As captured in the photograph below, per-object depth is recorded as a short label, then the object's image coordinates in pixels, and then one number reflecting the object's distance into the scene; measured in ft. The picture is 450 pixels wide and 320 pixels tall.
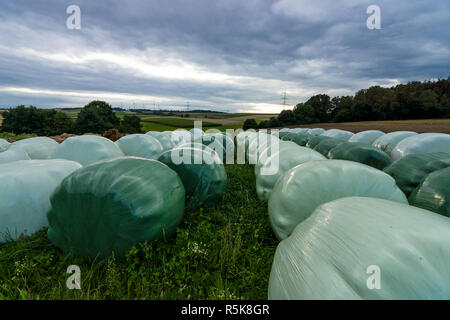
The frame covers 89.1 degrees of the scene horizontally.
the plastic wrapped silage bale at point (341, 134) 46.18
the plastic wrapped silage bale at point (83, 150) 17.10
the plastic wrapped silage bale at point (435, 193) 8.39
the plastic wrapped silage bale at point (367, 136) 35.98
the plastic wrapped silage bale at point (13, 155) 16.27
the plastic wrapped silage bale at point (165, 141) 33.13
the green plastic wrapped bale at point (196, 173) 12.95
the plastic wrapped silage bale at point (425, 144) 19.89
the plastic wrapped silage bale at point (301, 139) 45.73
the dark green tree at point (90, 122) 147.43
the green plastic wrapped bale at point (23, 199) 9.53
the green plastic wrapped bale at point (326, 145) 26.11
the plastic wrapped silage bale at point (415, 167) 11.48
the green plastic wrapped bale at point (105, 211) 7.80
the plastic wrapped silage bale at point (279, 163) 14.25
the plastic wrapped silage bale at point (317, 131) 70.19
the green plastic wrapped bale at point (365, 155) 15.99
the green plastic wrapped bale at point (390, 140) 27.66
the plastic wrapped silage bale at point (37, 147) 20.44
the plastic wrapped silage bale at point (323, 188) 8.48
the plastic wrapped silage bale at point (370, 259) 4.33
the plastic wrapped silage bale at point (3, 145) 26.25
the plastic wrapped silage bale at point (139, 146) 22.30
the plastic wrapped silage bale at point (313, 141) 36.76
